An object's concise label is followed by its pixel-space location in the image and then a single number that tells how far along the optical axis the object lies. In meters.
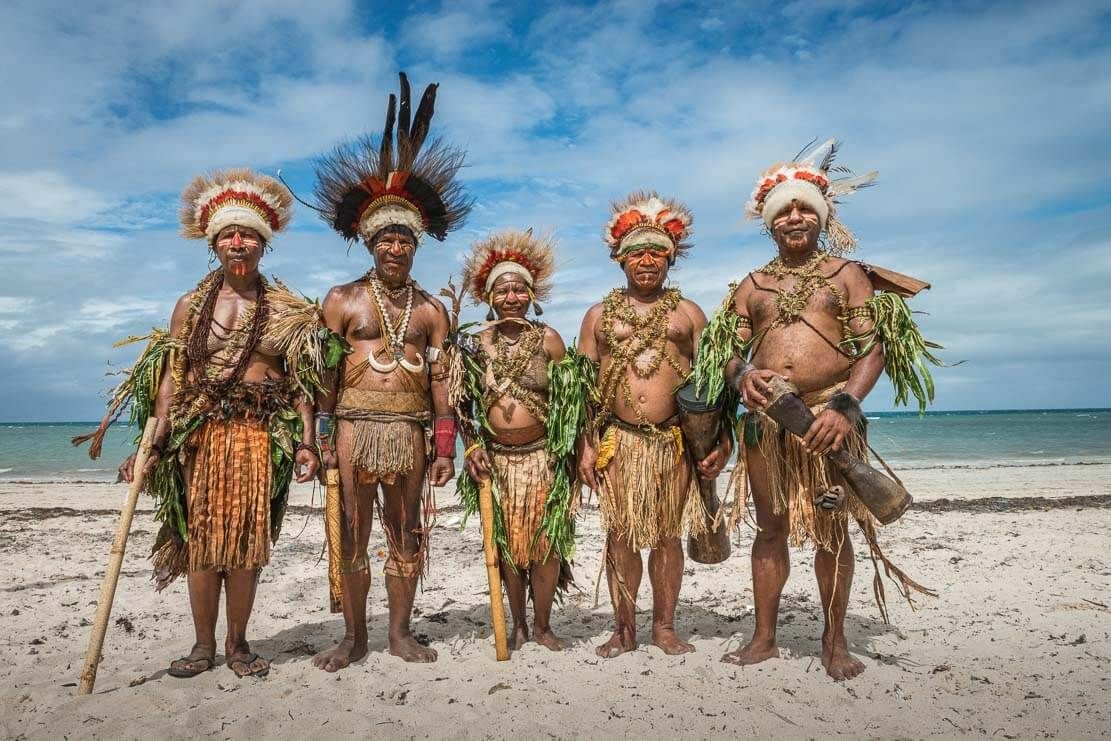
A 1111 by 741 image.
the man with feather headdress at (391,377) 3.77
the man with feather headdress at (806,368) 3.42
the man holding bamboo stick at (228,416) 3.59
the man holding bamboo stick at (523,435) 3.93
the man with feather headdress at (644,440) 3.83
